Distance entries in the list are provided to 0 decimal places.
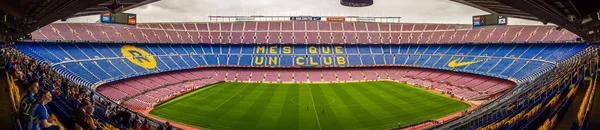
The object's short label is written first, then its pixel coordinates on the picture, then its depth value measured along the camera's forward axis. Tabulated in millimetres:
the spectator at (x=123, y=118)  14258
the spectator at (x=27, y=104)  7000
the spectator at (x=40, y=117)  6461
